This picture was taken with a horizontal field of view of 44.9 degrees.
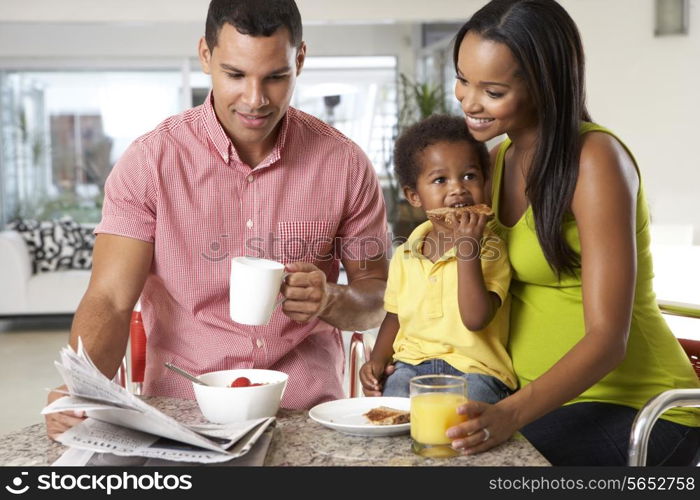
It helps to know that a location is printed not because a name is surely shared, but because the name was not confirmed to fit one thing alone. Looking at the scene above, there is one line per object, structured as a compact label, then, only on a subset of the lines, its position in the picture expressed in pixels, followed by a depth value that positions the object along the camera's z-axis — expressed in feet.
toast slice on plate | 4.37
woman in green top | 4.93
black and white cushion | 23.03
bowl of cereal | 4.41
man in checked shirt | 6.02
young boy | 5.54
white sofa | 22.09
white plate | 4.25
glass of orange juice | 3.99
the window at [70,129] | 30.14
